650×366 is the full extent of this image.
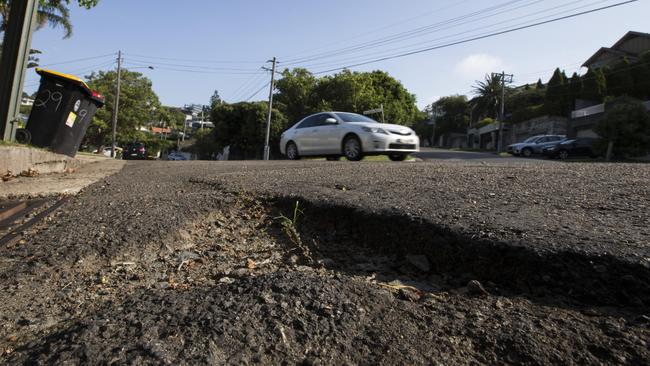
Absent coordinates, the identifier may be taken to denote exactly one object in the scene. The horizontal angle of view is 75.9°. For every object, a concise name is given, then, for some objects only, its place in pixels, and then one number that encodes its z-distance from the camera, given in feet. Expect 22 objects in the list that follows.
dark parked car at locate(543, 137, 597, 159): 81.82
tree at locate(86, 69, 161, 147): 142.31
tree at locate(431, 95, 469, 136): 248.52
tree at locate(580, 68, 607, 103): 125.39
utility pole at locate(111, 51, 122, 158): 130.00
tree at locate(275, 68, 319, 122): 115.03
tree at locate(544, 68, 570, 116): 134.00
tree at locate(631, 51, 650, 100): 115.85
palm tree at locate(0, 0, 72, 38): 81.30
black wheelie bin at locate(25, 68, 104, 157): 22.26
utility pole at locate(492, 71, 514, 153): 143.29
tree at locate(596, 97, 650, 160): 68.33
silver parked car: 90.27
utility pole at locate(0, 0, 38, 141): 20.40
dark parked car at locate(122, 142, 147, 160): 104.68
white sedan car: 28.73
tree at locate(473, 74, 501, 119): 206.57
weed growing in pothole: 7.44
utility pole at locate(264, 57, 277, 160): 98.50
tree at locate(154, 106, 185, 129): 157.58
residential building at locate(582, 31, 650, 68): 133.49
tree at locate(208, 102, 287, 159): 114.32
